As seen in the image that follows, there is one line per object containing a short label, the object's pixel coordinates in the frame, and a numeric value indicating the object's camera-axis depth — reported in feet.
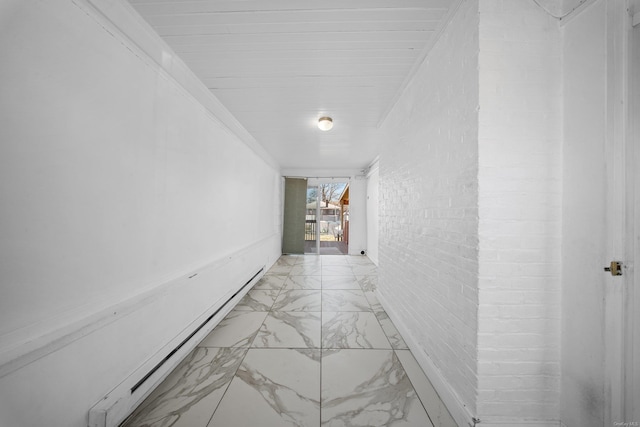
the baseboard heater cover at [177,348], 4.41
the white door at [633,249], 3.09
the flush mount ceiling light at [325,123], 9.43
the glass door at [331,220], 25.34
